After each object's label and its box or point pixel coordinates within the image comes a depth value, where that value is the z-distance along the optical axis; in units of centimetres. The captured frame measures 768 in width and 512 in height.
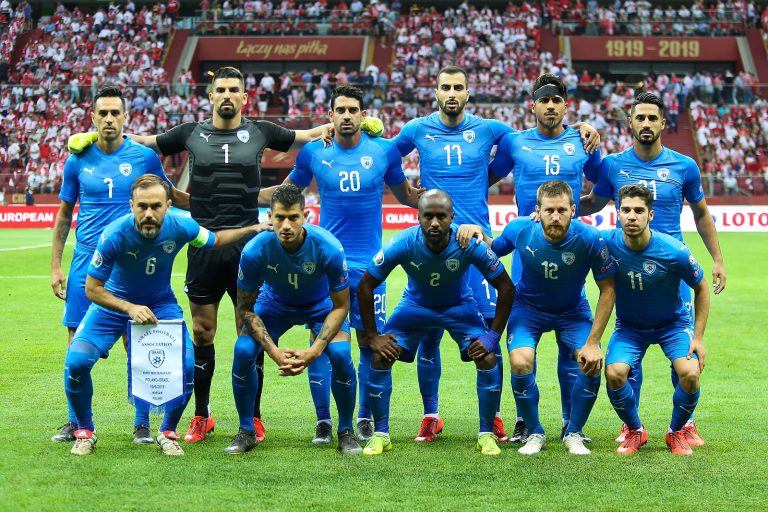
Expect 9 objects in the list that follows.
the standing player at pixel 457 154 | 790
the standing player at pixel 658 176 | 771
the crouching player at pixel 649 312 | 695
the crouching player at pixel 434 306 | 703
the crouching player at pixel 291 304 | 688
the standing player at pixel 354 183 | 772
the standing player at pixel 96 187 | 759
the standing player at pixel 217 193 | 774
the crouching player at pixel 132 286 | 689
